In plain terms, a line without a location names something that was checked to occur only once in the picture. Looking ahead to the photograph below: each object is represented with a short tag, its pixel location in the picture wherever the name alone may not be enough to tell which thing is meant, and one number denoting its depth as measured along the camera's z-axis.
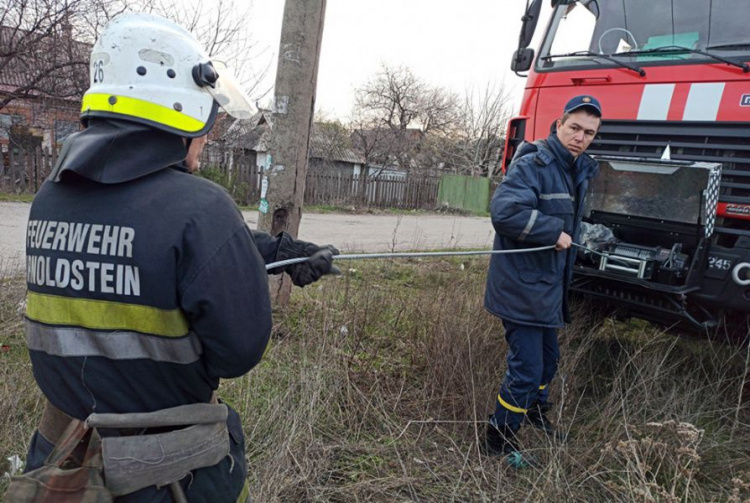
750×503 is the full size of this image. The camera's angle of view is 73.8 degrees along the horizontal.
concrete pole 3.82
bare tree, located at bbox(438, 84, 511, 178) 25.61
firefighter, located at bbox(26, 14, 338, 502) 1.16
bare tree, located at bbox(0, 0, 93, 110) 9.05
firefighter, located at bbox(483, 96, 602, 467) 2.59
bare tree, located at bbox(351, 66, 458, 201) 25.09
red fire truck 2.95
